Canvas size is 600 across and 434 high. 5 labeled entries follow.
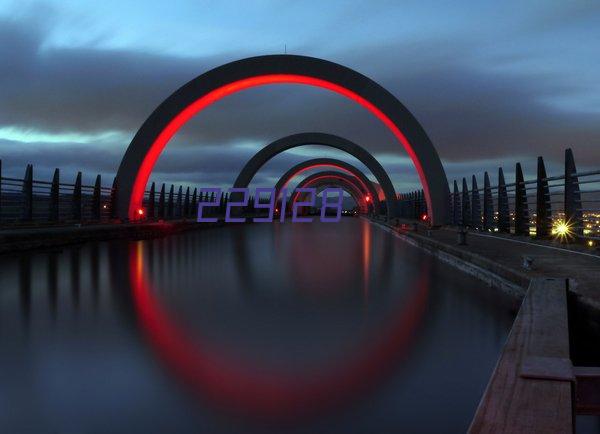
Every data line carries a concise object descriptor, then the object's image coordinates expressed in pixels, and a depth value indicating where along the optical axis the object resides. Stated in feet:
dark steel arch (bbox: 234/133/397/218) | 136.15
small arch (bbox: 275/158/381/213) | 176.65
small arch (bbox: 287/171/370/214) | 219.61
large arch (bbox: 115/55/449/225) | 71.67
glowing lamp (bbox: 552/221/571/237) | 35.01
